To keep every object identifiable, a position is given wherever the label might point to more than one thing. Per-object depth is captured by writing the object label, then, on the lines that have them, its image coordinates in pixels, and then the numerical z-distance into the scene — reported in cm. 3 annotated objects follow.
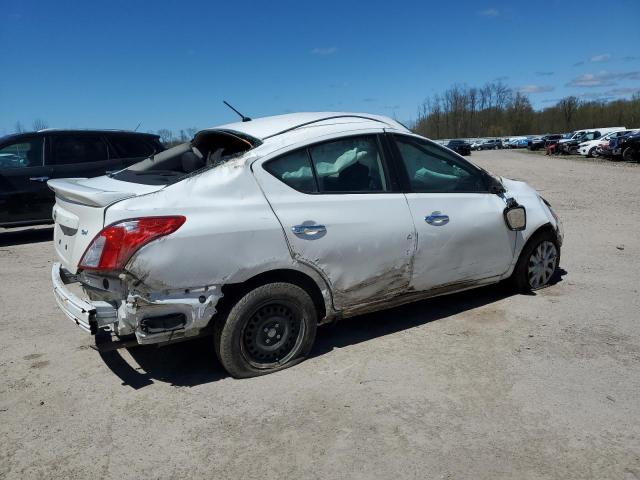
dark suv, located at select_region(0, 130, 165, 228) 847
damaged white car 314
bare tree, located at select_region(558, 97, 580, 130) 9596
